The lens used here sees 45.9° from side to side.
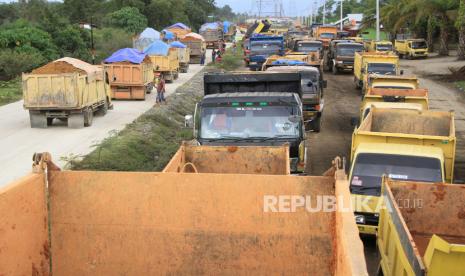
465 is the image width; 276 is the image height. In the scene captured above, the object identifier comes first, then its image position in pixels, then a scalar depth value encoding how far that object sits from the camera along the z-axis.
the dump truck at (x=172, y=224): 5.18
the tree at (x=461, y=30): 35.25
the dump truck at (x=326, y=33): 56.32
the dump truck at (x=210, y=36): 66.31
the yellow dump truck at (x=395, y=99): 15.00
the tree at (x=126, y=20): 57.84
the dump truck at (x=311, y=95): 18.28
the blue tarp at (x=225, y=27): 89.14
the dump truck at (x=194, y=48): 49.56
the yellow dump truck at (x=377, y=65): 26.52
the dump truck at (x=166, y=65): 32.12
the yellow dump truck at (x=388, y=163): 9.21
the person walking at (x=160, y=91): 23.30
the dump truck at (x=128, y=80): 25.28
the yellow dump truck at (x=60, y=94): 18.11
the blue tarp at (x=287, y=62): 22.80
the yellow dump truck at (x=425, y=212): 7.31
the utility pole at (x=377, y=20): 43.81
